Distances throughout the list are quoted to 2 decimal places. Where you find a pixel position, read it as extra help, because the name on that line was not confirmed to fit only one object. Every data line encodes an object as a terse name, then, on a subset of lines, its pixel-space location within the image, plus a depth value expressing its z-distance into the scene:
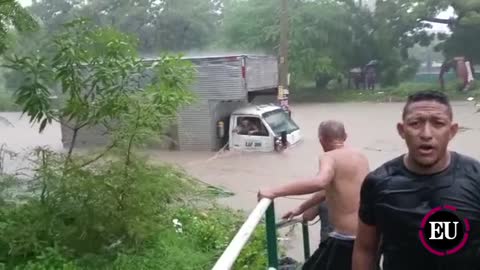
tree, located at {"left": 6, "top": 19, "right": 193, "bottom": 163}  4.82
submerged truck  13.62
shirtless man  3.05
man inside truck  13.76
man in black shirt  1.63
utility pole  15.45
